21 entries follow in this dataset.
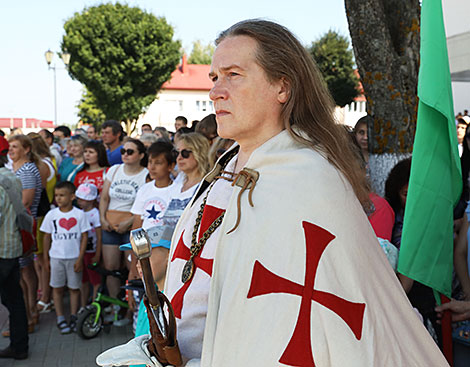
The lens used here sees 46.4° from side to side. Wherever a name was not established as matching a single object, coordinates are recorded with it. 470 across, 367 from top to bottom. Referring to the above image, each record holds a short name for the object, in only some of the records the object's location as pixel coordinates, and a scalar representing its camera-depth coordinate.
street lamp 22.70
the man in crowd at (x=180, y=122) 8.86
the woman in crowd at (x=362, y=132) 4.73
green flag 2.49
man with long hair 1.53
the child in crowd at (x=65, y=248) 5.76
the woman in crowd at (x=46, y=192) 6.46
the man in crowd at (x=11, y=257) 4.74
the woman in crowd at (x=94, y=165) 6.41
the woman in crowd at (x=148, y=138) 7.36
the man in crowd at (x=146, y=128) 11.46
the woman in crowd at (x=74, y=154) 7.40
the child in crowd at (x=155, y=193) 4.68
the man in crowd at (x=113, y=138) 7.39
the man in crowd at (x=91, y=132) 11.56
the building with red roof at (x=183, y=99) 54.75
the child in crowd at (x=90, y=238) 5.95
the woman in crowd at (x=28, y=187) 6.00
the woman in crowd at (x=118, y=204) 5.73
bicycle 5.50
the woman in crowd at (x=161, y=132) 9.04
